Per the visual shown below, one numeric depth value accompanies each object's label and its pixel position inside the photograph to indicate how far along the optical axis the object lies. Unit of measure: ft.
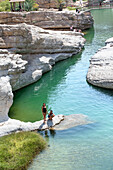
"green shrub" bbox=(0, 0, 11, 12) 174.99
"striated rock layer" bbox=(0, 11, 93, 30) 156.66
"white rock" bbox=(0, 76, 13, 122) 60.90
